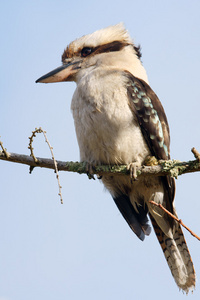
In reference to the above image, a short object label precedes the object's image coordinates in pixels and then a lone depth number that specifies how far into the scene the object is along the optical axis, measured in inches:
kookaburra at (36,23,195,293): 319.0
